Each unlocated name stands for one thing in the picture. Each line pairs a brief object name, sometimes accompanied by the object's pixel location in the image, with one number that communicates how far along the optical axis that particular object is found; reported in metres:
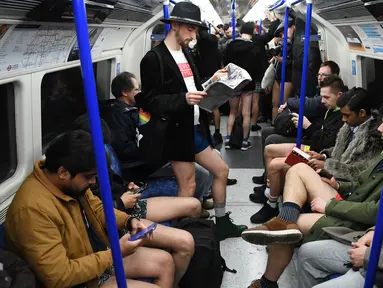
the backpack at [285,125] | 4.20
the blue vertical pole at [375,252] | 1.62
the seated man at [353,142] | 2.87
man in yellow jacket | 1.72
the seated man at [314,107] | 4.25
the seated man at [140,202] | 2.62
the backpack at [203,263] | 2.60
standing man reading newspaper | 2.79
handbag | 6.57
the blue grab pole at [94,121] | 1.49
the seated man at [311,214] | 2.34
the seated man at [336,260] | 1.97
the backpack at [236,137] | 6.16
